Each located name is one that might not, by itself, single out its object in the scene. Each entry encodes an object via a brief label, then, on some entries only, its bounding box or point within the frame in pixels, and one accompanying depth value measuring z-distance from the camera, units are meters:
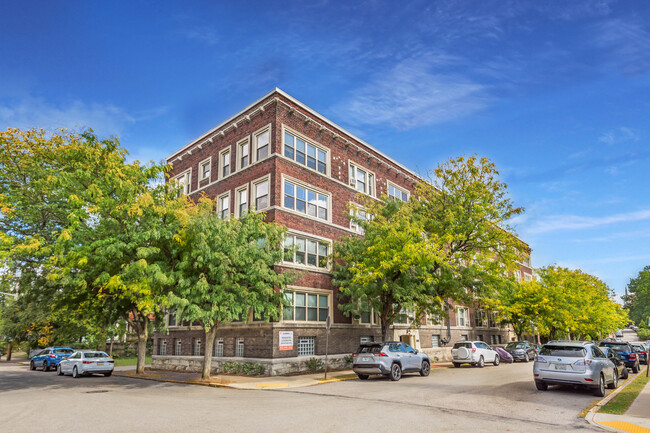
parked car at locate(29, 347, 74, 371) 30.94
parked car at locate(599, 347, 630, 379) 21.06
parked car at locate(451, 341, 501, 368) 27.48
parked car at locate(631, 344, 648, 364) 31.13
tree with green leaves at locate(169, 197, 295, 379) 17.05
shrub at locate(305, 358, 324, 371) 22.24
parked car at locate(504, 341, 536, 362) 33.84
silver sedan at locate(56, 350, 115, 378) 23.81
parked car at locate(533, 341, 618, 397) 13.23
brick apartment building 22.78
